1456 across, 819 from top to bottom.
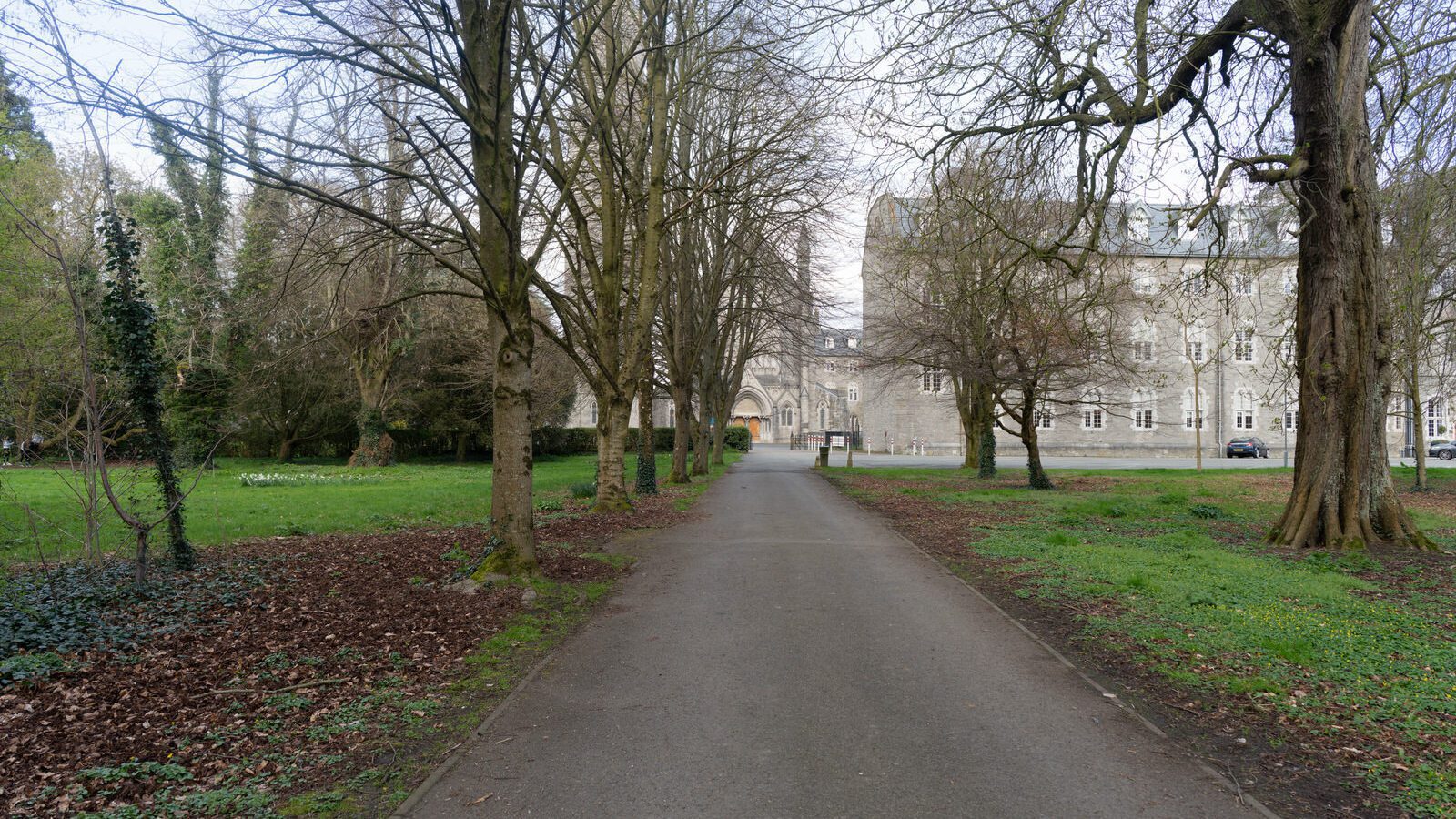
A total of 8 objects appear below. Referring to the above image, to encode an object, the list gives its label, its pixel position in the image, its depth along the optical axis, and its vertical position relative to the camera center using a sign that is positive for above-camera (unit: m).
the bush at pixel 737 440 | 60.25 -0.25
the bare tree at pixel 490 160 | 7.42 +2.66
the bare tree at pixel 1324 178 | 10.09 +3.33
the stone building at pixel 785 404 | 75.81 +3.10
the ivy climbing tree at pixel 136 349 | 8.12 +0.84
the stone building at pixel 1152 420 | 55.69 +1.30
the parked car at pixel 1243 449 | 53.12 -0.67
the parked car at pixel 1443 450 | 51.79 -0.68
